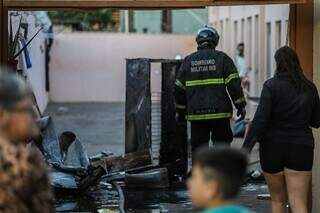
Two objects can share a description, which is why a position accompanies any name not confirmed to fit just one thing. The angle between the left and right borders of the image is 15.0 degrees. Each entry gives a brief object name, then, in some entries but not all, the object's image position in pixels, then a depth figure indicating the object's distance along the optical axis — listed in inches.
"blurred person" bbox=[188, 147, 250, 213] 203.1
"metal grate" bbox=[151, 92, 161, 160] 631.9
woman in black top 387.2
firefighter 511.0
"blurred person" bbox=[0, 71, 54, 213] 219.7
